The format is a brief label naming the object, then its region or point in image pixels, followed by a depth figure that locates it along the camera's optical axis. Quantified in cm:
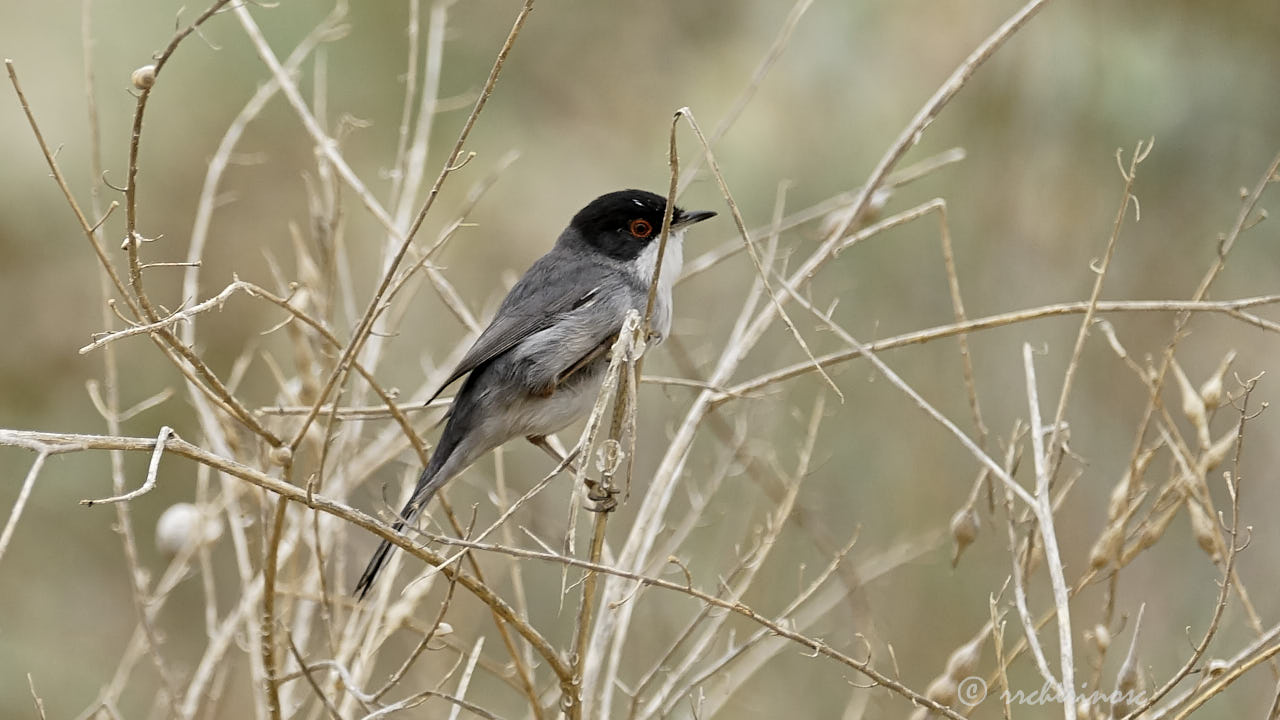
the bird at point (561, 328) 770
